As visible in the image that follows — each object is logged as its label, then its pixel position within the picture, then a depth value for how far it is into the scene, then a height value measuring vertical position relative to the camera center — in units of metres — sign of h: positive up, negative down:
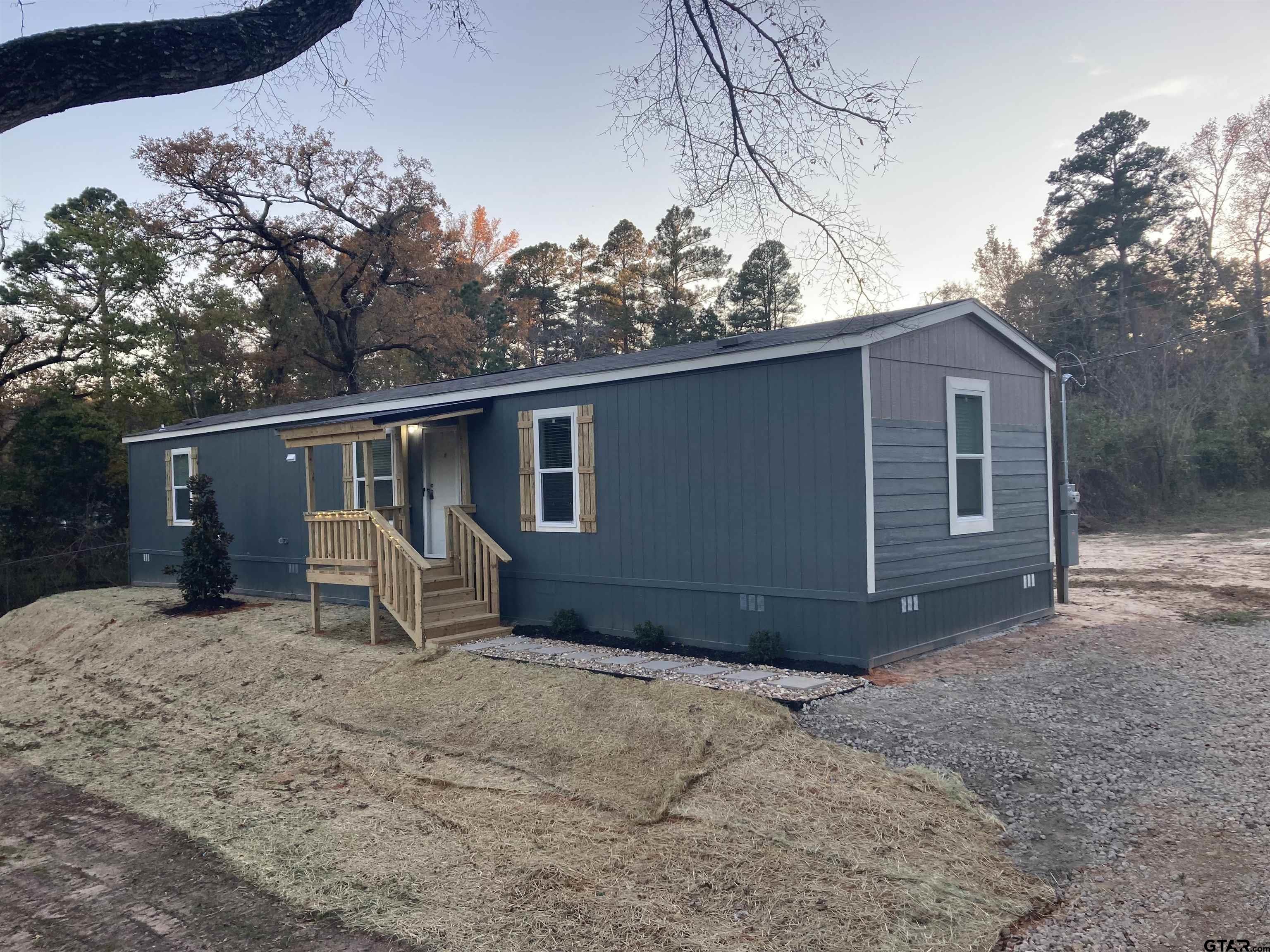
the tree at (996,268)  33.75 +7.85
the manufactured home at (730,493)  7.21 -0.24
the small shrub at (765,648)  7.37 -1.56
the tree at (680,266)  28.38 +6.83
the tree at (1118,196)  25.91 +8.09
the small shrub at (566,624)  8.95 -1.59
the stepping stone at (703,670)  6.93 -1.66
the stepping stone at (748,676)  6.69 -1.65
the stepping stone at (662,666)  7.16 -1.67
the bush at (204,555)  11.99 -1.05
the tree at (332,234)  22.44 +6.84
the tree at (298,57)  2.89 +1.73
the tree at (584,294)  30.20 +6.40
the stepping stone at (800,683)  6.34 -1.63
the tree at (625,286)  29.11 +6.45
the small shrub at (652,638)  8.20 -1.62
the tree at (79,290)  20.52 +4.83
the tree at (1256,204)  25.48 +7.71
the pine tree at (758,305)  24.47 +4.92
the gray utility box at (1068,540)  9.78 -0.92
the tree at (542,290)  30.91 +6.70
